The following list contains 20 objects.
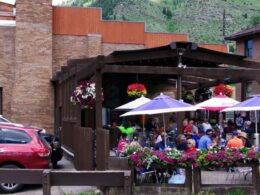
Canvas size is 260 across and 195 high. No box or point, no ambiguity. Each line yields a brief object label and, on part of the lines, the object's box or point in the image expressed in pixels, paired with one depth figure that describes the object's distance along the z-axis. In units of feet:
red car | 40.42
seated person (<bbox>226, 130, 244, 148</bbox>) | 42.36
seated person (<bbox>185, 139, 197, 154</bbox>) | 39.33
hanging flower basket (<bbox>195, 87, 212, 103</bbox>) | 76.18
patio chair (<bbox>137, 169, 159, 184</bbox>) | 35.12
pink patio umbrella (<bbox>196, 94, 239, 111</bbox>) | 53.47
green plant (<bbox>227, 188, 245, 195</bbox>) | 34.04
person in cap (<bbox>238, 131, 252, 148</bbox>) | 45.19
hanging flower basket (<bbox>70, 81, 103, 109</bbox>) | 49.39
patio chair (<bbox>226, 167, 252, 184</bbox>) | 35.66
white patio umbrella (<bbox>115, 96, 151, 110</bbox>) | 57.90
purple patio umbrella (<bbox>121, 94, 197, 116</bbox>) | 42.06
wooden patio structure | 42.45
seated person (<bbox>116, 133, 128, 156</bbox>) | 41.16
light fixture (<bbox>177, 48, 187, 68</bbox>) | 48.49
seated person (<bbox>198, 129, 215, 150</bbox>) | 45.79
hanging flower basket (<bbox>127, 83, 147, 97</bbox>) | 57.77
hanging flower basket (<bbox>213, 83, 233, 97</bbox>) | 57.88
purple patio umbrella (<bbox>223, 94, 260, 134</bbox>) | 44.14
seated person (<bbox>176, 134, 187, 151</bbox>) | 42.63
